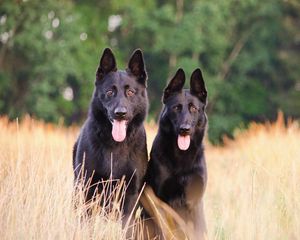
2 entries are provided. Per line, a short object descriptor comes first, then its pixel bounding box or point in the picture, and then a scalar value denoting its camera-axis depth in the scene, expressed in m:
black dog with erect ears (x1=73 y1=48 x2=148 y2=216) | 13.92
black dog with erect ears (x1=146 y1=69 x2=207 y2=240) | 14.15
